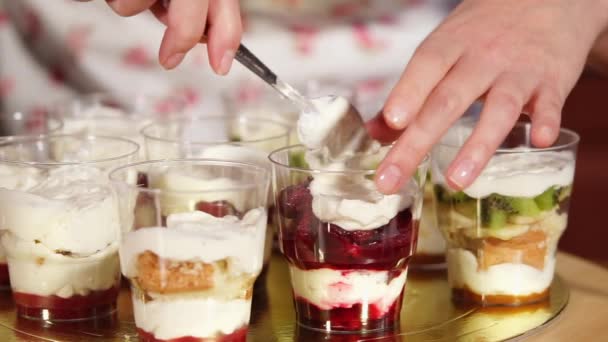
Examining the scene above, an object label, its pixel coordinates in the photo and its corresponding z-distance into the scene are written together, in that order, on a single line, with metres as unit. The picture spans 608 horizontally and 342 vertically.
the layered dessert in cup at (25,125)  0.80
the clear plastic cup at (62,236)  0.71
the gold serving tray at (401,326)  0.72
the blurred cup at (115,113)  0.88
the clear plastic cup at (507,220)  0.75
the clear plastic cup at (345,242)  0.69
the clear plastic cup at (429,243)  0.84
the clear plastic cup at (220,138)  0.78
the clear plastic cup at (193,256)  0.65
